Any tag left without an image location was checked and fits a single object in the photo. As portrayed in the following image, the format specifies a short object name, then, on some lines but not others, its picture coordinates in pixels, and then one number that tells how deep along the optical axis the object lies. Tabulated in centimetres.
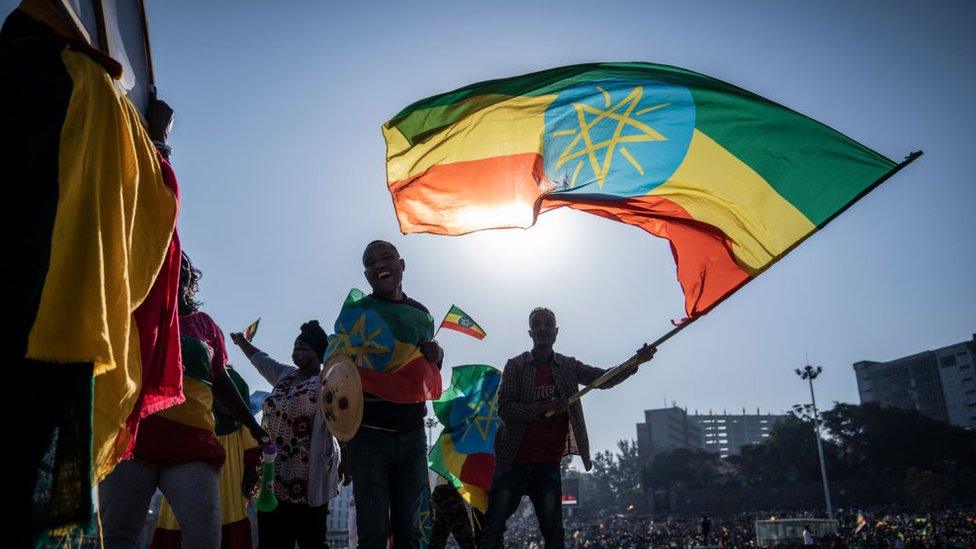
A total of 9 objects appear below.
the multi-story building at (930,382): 8731
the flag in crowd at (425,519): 437
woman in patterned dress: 461
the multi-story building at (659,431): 13550
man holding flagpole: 491
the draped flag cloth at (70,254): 128
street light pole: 5738
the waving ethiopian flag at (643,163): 401
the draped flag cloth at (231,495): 516
